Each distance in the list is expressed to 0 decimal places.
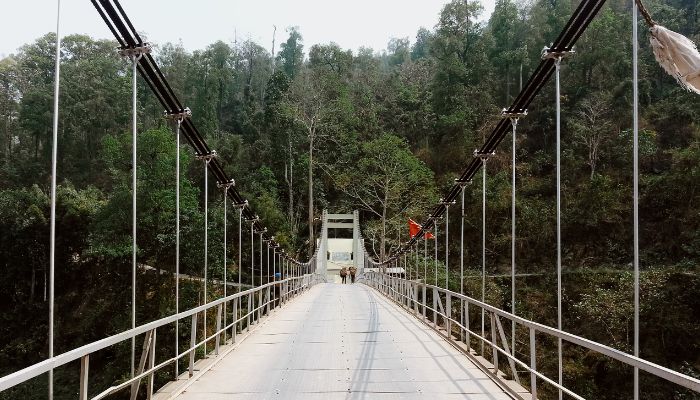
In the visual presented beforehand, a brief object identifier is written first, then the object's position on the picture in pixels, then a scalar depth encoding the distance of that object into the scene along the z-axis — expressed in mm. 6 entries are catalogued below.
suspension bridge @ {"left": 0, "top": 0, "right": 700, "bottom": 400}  4773
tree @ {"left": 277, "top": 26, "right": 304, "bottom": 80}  82675
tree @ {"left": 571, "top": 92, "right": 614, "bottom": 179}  37031
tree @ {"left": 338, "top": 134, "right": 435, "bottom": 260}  40656
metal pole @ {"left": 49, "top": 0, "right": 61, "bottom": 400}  3641
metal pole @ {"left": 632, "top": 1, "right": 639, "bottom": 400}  3734
